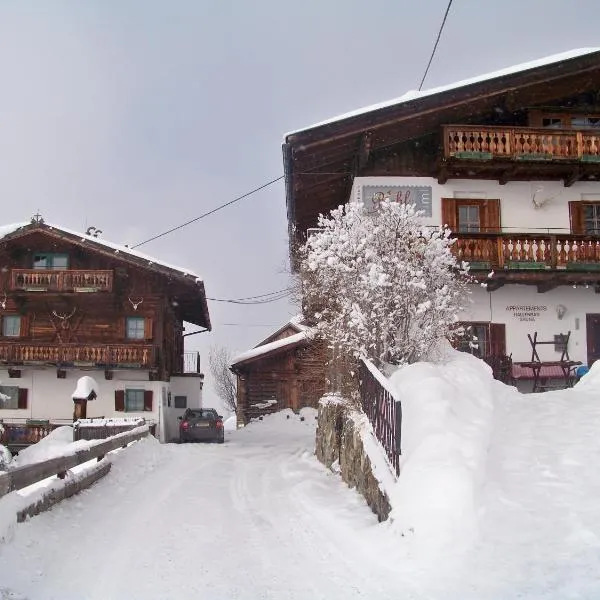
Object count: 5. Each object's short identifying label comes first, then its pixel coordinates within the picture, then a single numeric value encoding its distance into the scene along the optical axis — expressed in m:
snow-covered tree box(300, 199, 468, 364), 10.59
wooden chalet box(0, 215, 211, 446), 27.05
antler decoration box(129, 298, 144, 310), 28.42
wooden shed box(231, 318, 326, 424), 33.56
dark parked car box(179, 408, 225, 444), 24.66
